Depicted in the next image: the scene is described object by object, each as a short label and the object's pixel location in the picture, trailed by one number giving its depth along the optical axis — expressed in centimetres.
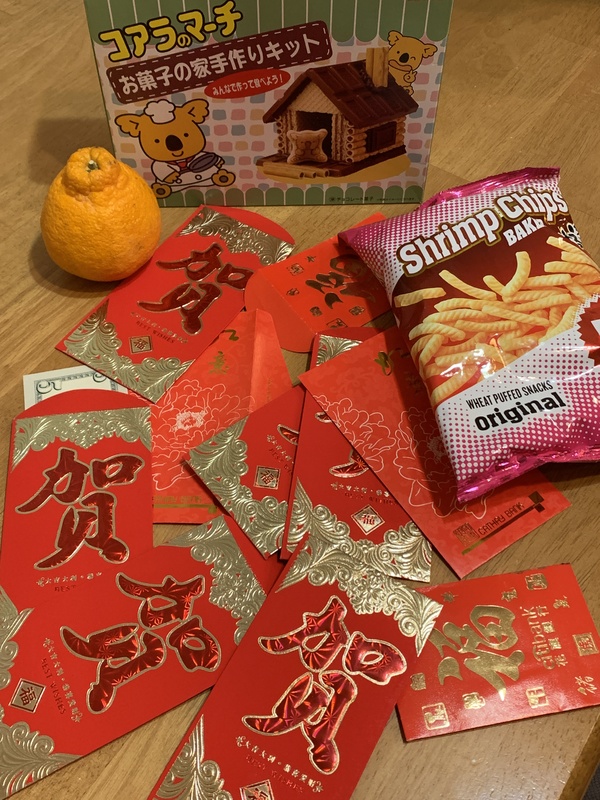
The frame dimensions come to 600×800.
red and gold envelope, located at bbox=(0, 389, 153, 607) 59
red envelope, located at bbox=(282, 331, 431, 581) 60
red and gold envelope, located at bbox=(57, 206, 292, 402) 72
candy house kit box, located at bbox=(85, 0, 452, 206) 69
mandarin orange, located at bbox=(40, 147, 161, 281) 68
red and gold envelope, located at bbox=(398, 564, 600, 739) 54
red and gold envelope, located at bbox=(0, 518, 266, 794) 53
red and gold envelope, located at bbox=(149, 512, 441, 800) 51
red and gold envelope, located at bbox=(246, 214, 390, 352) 75
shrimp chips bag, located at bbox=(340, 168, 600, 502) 63
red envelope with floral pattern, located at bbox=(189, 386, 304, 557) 61
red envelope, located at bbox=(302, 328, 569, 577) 62
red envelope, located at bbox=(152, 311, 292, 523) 64
